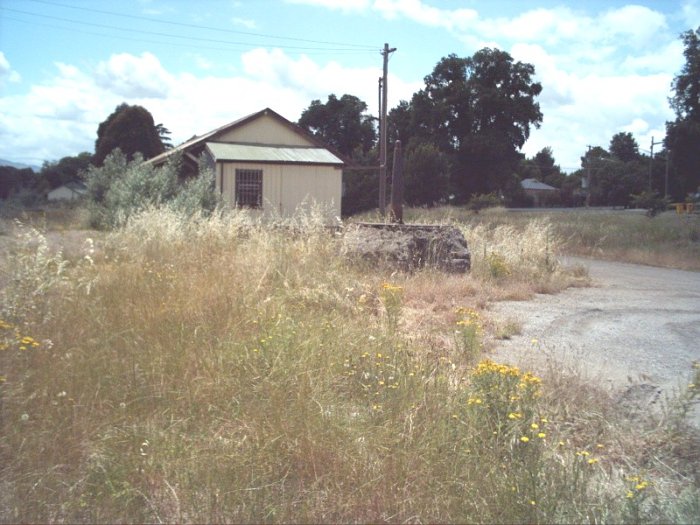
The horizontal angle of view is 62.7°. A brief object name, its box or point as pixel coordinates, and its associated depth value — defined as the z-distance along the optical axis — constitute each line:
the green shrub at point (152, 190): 16.58
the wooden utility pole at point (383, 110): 24.44
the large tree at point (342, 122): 55.31
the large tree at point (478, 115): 47.78
